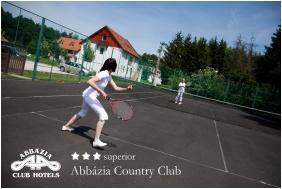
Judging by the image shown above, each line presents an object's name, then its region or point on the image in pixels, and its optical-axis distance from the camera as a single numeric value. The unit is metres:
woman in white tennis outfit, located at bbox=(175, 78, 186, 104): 17.09
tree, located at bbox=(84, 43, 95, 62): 26.73
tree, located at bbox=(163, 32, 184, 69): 47.41
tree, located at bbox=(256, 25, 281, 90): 29.92
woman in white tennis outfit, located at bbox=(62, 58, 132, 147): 4.82
